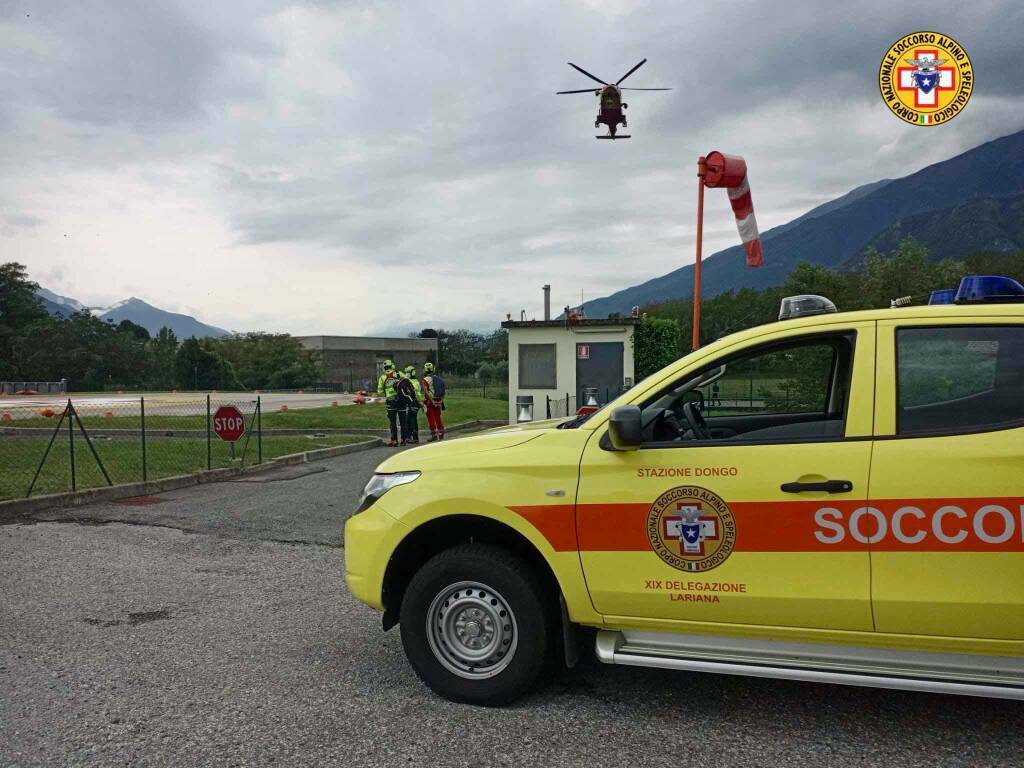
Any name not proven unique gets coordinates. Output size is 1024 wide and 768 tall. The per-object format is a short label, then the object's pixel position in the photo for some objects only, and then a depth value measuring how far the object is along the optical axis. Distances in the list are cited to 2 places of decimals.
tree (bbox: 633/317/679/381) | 19.06
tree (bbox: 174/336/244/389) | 56.00
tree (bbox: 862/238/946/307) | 33.19
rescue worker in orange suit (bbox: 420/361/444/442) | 18.98
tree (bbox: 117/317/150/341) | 97.62
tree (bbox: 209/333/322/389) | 61.88
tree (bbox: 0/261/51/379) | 64.69
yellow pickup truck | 3.21
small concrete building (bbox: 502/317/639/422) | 18.77
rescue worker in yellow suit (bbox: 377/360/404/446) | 18.08
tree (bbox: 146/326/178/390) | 60.29
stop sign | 13.19
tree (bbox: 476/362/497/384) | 56.00
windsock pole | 7.22
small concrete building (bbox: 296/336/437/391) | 71.94
